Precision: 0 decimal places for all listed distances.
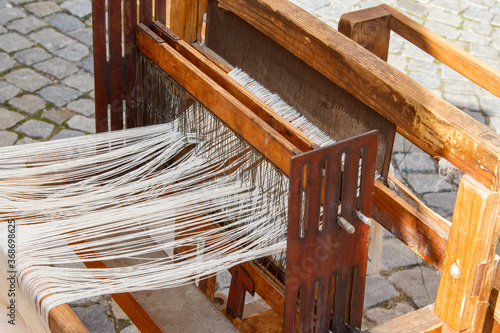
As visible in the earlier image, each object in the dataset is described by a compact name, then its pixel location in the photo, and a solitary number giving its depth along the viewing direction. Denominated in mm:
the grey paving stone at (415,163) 4066
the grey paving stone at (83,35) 4949
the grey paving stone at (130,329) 3019
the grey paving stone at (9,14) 5086
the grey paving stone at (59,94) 4402
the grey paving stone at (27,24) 4988
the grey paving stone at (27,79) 4480
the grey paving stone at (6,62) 4609
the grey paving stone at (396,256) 3477
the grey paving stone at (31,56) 4691
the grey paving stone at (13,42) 4805
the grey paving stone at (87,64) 4691
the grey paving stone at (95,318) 3033
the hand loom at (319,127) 1474
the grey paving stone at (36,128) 4082
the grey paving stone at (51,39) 4871
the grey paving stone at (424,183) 3936
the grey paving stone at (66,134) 4070
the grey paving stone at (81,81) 4545
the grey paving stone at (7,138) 4012
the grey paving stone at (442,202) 3791
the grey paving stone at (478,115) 4424
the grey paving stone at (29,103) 4293
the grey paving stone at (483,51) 5023
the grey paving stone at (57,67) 4629
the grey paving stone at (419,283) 3285
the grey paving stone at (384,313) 3154
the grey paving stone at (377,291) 3266
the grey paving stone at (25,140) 3988
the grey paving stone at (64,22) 5066
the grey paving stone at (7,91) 4371
